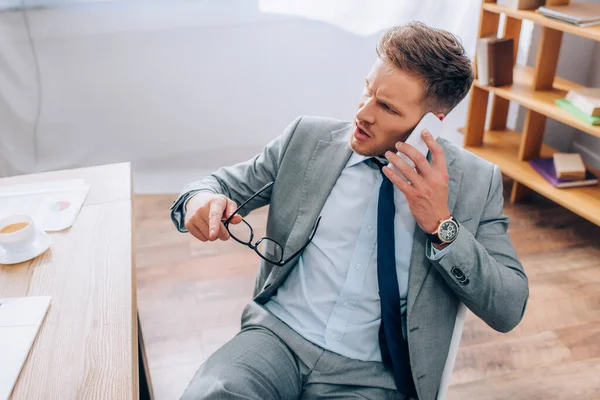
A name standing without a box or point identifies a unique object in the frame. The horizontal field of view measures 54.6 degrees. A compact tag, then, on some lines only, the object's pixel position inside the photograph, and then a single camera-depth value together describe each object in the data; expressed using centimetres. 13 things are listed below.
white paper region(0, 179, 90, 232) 133
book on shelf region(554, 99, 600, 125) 227
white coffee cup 117
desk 92
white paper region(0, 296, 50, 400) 93
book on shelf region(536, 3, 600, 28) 224
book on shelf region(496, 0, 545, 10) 250
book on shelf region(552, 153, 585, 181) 254
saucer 120
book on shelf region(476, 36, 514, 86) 260
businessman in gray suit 116
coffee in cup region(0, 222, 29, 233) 123
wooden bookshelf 240
